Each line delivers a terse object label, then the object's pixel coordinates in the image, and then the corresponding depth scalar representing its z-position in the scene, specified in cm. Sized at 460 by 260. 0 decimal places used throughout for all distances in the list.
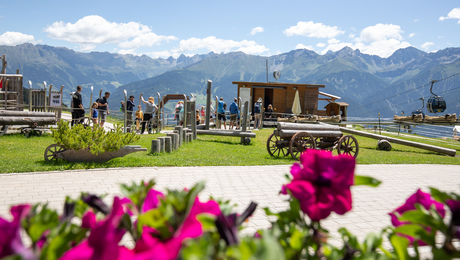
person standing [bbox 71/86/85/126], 1424
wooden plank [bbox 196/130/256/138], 1463
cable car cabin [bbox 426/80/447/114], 4706
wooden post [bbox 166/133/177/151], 1080
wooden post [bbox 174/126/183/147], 1222
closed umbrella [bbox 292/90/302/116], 2611
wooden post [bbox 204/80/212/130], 1551
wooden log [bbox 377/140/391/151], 1644
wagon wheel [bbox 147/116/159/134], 1738
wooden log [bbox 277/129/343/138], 1044
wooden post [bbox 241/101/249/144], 1520
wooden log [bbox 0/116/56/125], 1194
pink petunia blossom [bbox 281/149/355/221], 106
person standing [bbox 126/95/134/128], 1710
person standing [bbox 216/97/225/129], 1880
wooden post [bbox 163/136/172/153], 1034
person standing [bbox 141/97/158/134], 1723
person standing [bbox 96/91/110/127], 1536
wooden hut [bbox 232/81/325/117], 2914
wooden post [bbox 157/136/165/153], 1023
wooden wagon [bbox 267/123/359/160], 1048
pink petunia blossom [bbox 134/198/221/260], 71
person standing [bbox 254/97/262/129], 2230
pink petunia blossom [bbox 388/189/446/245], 117
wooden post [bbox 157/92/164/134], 1800
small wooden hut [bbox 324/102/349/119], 3503
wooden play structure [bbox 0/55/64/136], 1221
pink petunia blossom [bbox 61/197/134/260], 69
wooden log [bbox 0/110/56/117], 1193
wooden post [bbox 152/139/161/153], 1002
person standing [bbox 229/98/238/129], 1940
